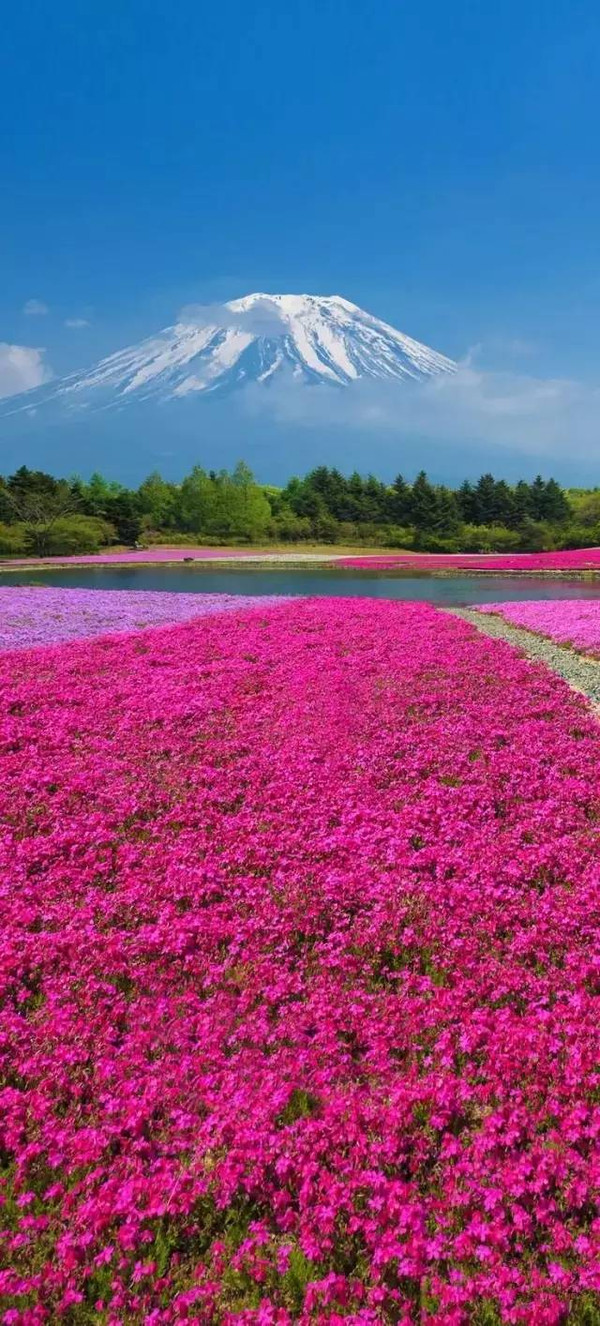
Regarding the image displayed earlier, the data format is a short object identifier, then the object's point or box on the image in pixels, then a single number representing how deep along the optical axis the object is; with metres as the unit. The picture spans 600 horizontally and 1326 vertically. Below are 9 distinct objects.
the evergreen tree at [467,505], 115.38
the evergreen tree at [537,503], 117.62
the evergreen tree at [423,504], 106.56
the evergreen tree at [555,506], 116.62
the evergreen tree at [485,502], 114.44
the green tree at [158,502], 116.19
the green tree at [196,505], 111.25
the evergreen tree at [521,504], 111.81
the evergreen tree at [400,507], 112.80
